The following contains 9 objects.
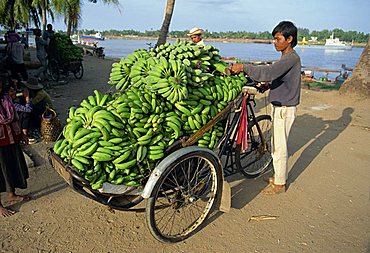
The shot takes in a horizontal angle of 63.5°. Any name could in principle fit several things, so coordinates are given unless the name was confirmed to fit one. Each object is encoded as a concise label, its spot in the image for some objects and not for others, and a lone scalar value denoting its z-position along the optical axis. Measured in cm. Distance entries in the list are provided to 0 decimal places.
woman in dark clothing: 317
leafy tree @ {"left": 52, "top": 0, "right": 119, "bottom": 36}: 1923
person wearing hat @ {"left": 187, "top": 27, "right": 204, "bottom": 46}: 584
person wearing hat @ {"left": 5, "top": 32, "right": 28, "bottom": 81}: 880
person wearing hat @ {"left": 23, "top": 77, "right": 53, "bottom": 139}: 545
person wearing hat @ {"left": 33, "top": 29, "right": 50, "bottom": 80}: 1043
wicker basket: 514
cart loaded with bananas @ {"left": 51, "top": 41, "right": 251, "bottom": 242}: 238
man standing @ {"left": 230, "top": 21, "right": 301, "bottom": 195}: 325
